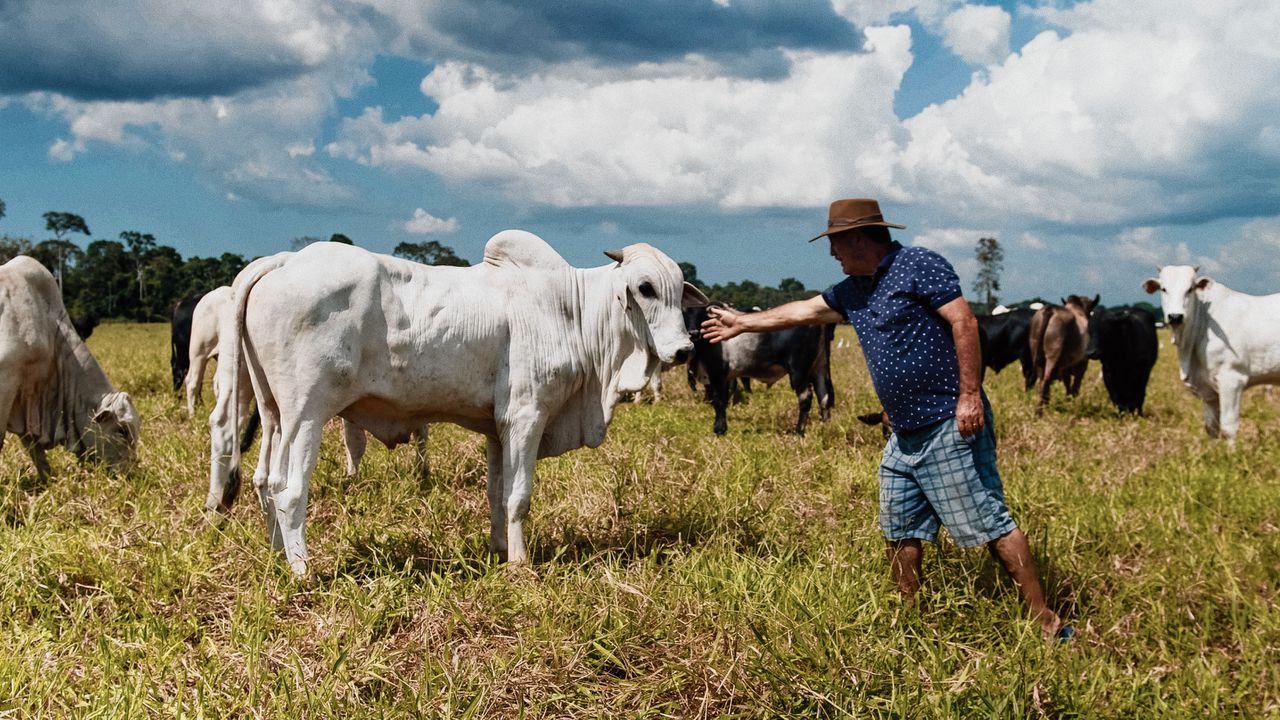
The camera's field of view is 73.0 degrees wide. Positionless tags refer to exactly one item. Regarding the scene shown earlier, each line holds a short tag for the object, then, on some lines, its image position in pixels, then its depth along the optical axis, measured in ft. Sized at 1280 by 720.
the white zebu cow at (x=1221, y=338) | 27.91
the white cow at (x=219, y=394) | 15.77
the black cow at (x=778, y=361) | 34.60
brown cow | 39.52
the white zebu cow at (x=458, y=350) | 13.20
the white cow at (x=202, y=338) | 31.65
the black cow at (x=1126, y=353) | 36.91
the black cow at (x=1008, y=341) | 43.24
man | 12.09
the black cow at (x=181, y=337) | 38.83
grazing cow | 19.47
